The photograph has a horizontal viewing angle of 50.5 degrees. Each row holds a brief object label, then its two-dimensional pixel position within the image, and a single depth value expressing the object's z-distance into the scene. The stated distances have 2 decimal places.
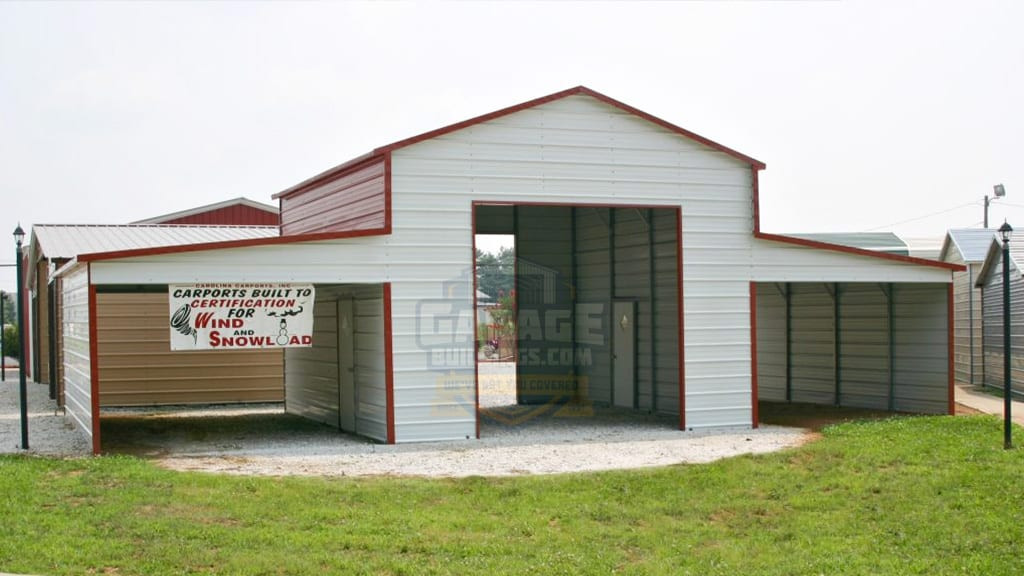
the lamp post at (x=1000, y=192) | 38.28
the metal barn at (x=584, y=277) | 15.00
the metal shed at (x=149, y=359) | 21.83
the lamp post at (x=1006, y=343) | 13.35
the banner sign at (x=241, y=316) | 14.13
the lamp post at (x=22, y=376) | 14.39
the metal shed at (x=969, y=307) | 25.45
